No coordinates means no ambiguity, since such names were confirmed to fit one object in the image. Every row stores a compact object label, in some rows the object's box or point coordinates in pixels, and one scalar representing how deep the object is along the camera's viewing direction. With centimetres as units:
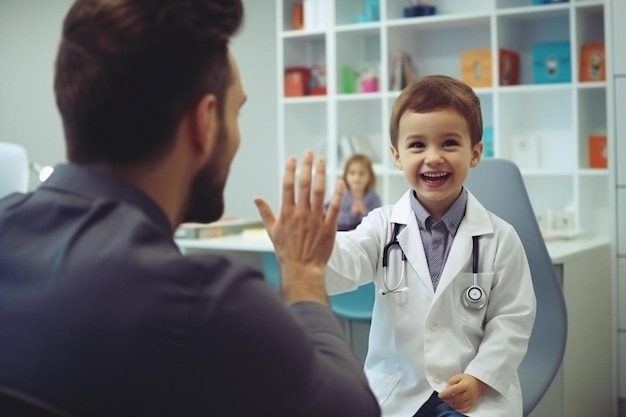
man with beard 86
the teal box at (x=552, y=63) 452
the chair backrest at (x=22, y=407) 86
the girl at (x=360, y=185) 482
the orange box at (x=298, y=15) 544
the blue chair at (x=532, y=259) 208
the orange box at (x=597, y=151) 439
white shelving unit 440
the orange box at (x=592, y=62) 435
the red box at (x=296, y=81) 541
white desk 276
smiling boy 169
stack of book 407
